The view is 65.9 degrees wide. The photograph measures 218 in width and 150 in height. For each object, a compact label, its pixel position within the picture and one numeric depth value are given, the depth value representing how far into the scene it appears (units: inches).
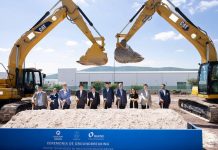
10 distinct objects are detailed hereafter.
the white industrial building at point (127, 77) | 1273.5
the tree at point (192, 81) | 1147.1
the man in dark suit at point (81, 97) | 264.0
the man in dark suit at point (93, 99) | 265.6
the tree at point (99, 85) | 987.9
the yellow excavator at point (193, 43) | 300.5
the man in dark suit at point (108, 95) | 270.3
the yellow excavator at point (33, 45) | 316.8
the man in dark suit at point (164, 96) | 278.3
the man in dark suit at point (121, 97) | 269.2
